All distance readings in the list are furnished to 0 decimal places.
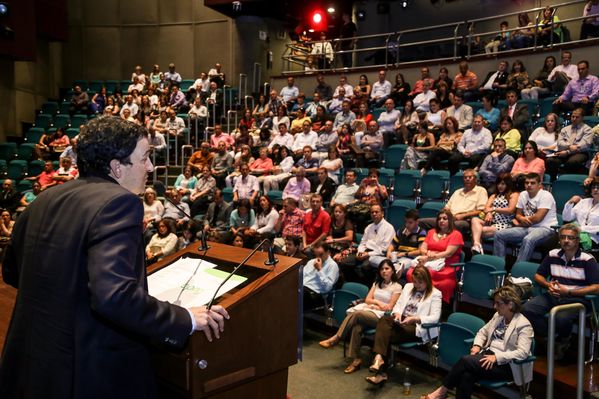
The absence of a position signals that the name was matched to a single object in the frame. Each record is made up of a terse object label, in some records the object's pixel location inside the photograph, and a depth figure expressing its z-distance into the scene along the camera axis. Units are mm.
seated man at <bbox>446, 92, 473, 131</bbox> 8680
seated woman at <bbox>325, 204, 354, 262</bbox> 6730
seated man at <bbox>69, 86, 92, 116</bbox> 14242
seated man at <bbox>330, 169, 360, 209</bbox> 7789
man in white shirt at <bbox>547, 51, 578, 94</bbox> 8531
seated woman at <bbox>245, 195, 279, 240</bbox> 7759
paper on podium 1806
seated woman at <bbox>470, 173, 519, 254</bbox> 6139
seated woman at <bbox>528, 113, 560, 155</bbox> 7246
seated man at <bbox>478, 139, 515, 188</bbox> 7008
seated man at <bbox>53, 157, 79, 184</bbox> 10484
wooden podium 1640
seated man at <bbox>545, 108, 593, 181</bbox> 6891
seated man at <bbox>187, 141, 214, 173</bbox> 10406
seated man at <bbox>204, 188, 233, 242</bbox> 8524
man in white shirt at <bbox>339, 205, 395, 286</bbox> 6320
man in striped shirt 4441
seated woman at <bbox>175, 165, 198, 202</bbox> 9749
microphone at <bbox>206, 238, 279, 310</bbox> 1629
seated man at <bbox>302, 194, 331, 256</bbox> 7062
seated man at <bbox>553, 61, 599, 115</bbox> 7926
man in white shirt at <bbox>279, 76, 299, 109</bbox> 12852
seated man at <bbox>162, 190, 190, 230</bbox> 8693
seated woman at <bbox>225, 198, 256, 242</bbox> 8164
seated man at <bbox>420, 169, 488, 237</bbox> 6405
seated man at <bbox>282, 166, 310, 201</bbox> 8461
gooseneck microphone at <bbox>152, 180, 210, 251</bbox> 2186
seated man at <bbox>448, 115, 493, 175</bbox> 7702
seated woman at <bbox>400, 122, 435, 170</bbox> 8266
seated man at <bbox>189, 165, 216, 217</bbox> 9398
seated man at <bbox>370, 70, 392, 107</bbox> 11008
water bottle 4586
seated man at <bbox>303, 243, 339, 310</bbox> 6059
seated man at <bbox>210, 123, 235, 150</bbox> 11148
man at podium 1381
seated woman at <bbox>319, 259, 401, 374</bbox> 5129
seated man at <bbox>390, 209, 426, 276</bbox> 6109
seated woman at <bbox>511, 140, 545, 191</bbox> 6551
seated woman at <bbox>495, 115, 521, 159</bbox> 7530
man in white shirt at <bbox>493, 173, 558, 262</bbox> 5789
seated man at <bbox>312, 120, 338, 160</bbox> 9523
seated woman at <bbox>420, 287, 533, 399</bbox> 4062
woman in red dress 5391
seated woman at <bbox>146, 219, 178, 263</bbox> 7836
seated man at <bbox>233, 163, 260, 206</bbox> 8961
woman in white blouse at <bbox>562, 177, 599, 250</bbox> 5426
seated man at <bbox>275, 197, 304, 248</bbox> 7421
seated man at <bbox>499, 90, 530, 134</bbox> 7918
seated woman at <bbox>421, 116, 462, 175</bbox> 8125
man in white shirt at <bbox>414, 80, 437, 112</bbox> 9773
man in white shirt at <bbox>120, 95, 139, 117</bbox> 12940
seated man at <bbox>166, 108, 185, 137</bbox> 11746
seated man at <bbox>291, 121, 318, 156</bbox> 9859
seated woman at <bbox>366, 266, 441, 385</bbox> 4801
